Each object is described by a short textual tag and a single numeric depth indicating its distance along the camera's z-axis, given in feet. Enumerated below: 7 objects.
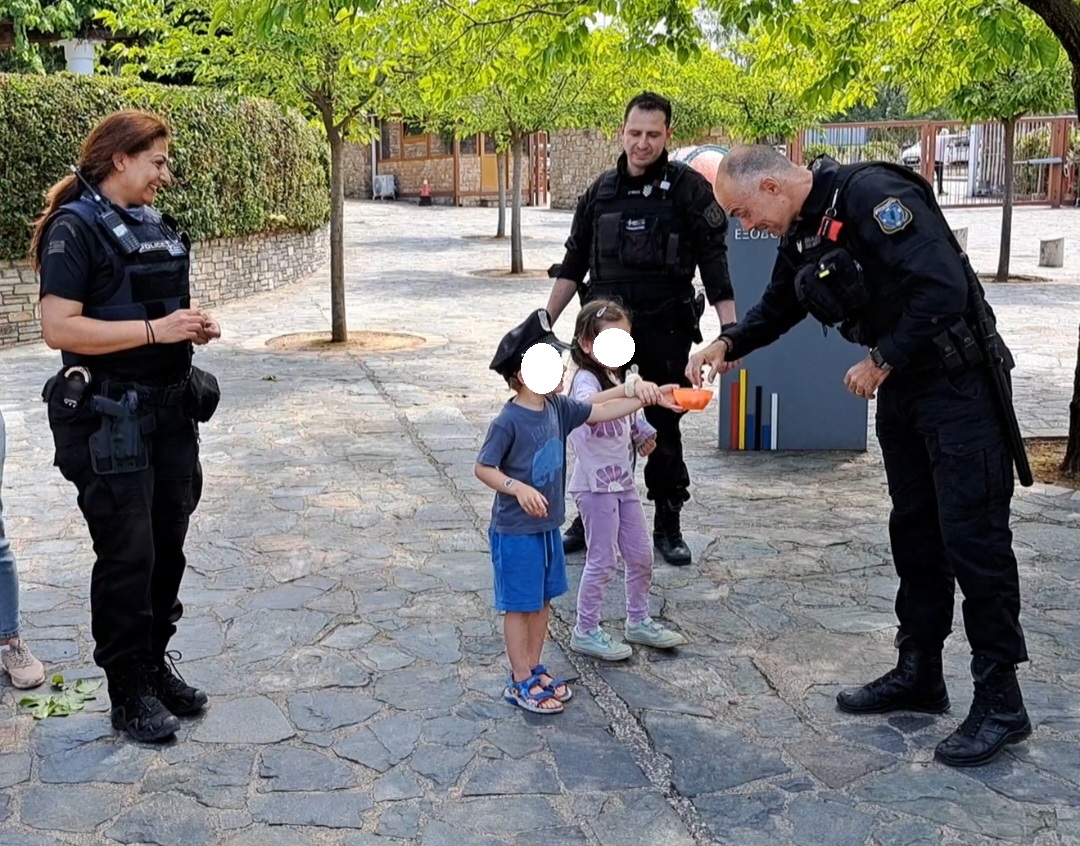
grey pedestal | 25.70
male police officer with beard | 18.07
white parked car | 130.82
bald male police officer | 11.98
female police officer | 12.19
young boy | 12.82
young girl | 14.88
